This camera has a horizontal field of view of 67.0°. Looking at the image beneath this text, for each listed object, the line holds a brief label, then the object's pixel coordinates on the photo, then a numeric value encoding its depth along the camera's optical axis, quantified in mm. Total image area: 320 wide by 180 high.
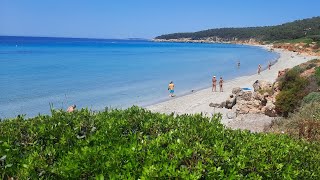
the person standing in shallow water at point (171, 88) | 19122
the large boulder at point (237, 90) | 15056
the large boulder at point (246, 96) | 13308
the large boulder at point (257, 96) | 12402
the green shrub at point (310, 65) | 17971
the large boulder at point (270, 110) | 11088
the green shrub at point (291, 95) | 10517
